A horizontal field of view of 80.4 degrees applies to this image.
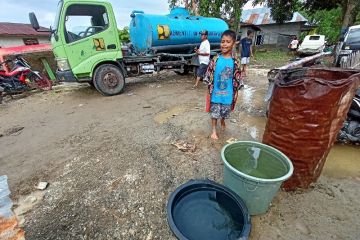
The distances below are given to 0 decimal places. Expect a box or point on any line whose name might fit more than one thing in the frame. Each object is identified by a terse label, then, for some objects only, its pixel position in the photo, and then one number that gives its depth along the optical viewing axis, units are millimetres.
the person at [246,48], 6629
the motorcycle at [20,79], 6254
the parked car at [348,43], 6505
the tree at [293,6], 15688
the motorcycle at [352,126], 2878
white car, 14008
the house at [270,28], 21000
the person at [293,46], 16312
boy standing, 2614
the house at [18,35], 15320
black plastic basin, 1750
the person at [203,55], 5969
